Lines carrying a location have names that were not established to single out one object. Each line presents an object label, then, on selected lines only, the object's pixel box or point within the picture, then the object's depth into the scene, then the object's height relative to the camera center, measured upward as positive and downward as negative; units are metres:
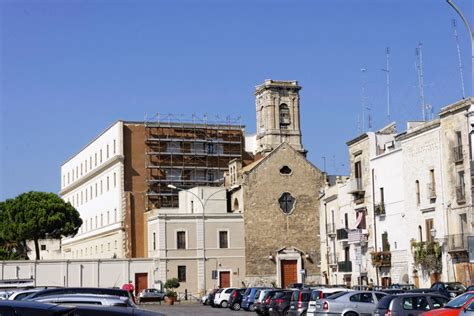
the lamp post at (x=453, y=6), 25.96 +7.93
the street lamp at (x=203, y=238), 76.94 +3.60
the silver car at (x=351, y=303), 30.11 -1.02
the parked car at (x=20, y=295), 27.97 -0.41
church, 81.12 +5.69
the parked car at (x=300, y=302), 36.00 -1.12
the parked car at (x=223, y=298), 61.66 -1.47
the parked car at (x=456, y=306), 22.28 -0.89
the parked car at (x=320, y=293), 33.31 -0.72
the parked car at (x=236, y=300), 57.12 -1.51
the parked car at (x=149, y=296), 70.06 -1.36
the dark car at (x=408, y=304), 26.44 -0.95
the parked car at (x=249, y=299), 52.97 -1.35
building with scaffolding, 90.81 +11.96
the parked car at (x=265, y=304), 43.44 -1.38
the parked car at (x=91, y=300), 18.34 -0.41
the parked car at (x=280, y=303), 39.34 -1.24
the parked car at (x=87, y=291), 23.00 -0.29
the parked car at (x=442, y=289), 34.53 -0.71
